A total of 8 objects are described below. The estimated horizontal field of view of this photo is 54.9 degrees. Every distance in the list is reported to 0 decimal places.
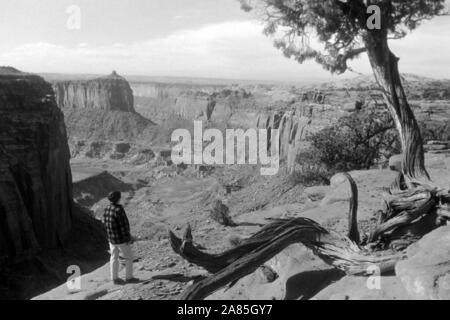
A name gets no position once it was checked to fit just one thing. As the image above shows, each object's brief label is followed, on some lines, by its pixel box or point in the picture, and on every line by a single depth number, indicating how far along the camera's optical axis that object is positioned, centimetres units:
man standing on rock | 764
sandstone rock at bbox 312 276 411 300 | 579
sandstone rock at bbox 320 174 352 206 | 1304
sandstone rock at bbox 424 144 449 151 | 1695
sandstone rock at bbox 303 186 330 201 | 1569
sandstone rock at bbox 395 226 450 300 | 545
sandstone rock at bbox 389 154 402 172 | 1527
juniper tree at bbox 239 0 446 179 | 822
